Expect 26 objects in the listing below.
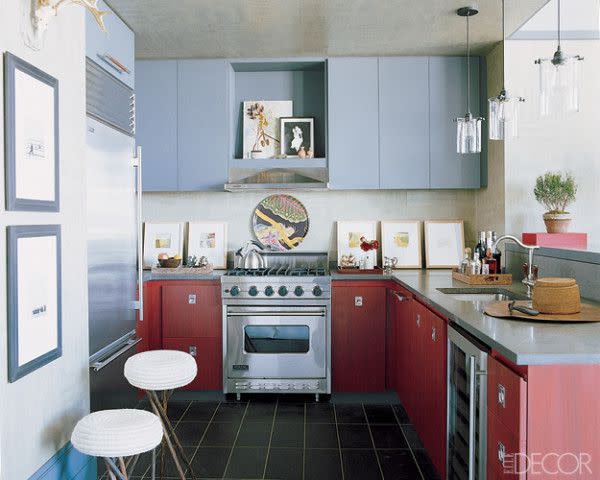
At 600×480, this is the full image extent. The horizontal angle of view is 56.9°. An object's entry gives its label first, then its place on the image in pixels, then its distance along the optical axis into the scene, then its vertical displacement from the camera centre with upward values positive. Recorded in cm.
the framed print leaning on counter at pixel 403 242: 442 -4
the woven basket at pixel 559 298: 221 -24
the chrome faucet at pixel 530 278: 288 -22
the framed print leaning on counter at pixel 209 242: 448 -4
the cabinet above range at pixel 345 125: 417 +85
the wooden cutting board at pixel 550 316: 212 -31
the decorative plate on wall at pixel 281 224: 454 +11
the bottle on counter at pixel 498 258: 350 -13
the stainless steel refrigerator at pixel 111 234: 267 +2
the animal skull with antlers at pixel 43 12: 190 +78
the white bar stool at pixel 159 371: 229 -56
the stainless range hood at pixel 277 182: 410 +42
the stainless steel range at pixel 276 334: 389 -68
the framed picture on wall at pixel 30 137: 175 +34
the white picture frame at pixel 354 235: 447 +2
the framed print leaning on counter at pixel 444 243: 439 -5
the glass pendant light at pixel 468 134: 292 +55
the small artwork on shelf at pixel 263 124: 444 +91
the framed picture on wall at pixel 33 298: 176 -21
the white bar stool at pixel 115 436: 175 -64
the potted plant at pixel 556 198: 342 +25
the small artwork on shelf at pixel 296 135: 440 +82
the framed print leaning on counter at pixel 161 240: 446 -2
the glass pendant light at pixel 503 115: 255 +57
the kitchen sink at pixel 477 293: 312 -32
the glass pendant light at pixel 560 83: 221 +62
